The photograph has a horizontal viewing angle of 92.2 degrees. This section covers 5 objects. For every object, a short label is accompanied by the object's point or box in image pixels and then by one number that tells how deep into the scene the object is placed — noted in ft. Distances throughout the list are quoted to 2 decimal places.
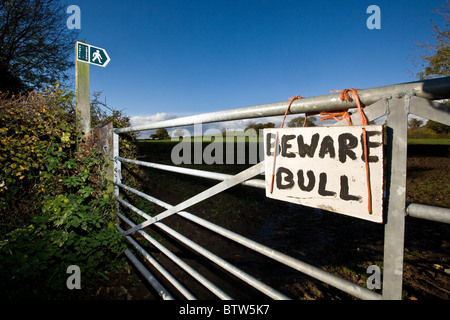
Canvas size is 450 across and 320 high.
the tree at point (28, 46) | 33.42
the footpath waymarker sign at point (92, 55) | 10.28
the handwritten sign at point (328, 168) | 2.84
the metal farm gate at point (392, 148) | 2.59
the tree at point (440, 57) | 25.05
